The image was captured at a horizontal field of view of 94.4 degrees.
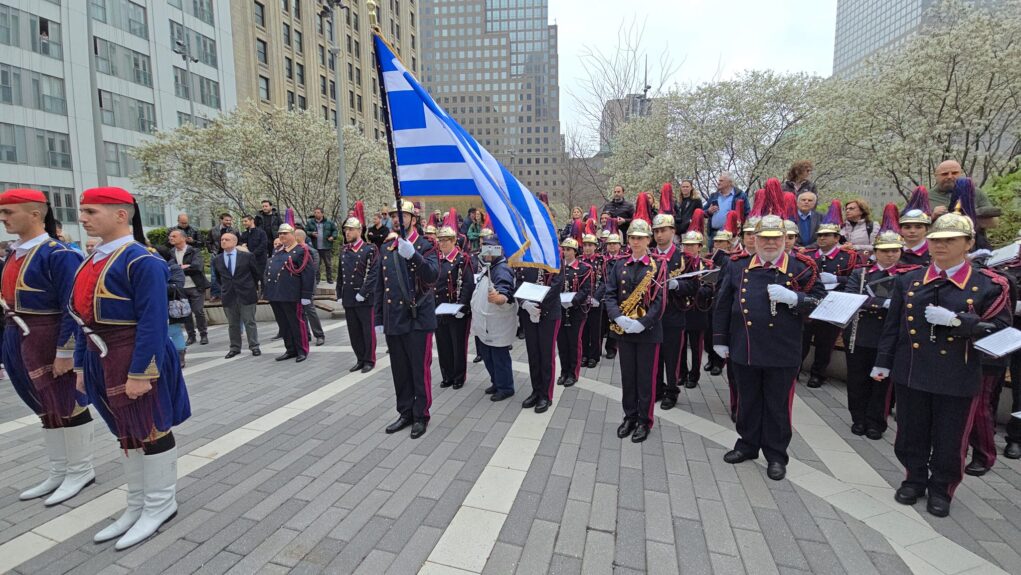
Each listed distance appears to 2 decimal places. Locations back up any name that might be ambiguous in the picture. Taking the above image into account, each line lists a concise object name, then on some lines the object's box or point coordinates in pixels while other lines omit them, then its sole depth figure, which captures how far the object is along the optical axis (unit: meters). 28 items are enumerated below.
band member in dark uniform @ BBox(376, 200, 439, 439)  4.88
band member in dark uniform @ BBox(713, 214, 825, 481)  4.03
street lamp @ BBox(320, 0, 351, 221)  16.61
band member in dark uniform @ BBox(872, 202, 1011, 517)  3.36
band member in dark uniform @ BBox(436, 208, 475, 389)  6.46
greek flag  4.20
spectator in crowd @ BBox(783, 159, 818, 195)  8.00
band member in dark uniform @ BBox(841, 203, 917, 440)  4.88
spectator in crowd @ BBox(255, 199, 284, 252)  13.01
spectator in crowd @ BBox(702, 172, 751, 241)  8.86
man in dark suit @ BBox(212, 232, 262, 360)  8.58
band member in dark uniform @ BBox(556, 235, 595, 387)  6.68
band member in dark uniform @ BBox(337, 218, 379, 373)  7.64
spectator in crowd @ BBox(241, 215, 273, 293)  12.25
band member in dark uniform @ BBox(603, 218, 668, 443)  4.72
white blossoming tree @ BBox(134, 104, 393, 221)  21.25
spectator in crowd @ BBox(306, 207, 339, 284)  14.75
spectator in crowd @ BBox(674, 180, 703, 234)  9.61
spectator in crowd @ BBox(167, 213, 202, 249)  11.55
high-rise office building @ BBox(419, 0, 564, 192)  112.06
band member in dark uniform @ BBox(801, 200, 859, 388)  6.26
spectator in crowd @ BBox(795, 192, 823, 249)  7.50
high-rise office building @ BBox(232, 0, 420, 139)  41.62
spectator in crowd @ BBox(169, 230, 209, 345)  9.07
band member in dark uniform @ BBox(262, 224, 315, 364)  8.16
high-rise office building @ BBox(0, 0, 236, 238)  27.42
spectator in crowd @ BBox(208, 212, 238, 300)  10.06
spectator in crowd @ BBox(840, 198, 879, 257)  7.14
